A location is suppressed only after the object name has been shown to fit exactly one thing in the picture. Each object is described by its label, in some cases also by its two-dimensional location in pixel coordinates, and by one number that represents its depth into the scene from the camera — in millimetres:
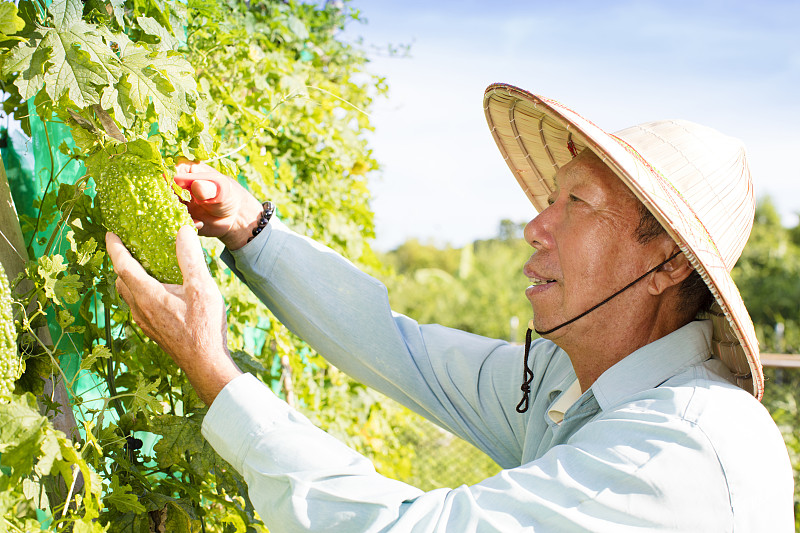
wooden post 1325
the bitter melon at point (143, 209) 1378
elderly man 1302
